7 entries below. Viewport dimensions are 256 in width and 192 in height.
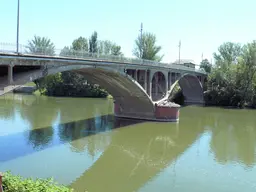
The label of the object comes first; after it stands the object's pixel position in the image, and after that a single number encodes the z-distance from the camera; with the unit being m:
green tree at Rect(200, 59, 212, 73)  77.25
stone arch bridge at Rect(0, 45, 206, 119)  16.17
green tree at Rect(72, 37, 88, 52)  70.54
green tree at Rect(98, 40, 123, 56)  77.69
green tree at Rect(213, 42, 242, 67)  80.69
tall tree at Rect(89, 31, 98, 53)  67.94
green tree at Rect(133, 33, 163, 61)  72.31
